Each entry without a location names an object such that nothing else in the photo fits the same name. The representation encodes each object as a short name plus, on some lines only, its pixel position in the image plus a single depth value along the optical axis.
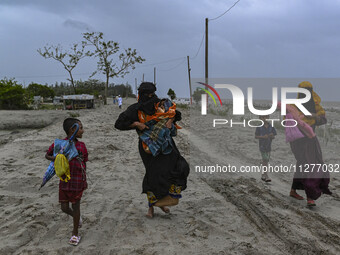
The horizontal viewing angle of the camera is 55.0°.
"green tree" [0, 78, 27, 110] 27.92
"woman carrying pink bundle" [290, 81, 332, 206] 4.52
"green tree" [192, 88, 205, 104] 48.39
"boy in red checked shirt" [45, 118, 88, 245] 3.27
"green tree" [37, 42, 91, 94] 39.00
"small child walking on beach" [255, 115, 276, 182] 5.93
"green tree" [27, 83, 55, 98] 59.75
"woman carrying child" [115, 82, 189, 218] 3.71
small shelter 30.92
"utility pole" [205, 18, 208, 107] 23.78
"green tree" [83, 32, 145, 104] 40.31
